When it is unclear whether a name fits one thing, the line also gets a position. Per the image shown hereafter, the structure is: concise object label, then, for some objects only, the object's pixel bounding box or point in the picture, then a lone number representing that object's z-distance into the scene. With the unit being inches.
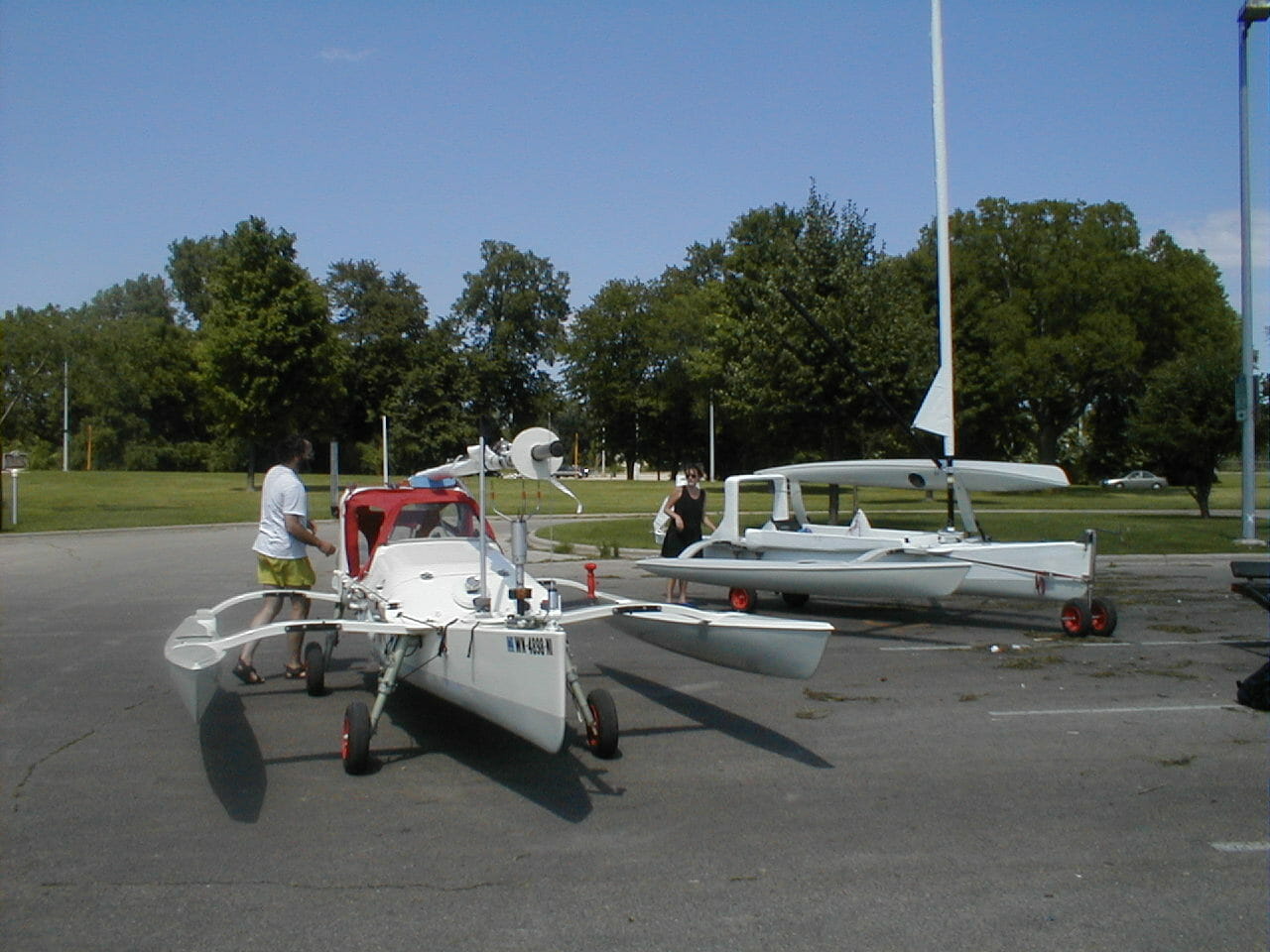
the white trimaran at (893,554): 449.7
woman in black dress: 546.9
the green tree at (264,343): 1991.9
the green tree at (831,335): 970.1
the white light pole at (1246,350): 867.4
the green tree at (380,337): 3029.0
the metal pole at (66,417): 2910.9
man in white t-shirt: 365.7
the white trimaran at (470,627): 235.6
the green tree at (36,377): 2994.6
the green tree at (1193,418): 1155.9
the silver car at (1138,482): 2856.8
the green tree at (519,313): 3607.3
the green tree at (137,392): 3139.8
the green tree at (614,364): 3454.7
